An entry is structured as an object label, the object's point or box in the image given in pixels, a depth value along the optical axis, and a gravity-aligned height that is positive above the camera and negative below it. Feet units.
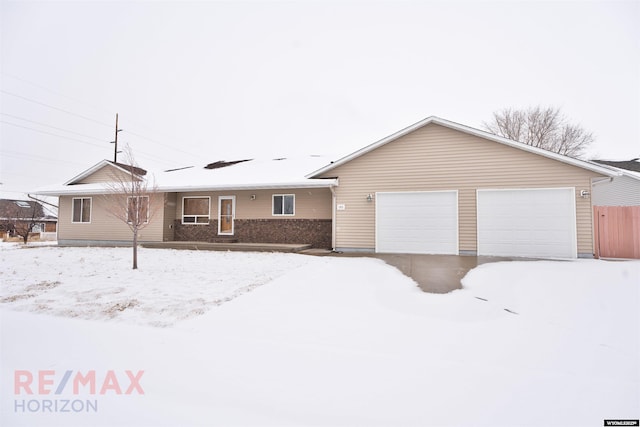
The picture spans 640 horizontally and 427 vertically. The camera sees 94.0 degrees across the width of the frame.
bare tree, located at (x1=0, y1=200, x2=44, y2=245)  66.51 +2.79
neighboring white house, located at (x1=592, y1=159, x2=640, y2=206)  47.16 +5.95
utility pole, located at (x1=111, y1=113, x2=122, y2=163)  82.07 +21.99
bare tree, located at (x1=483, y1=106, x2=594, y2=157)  77.06 +26.16
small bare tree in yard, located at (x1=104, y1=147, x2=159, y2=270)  26.12 +2.19
